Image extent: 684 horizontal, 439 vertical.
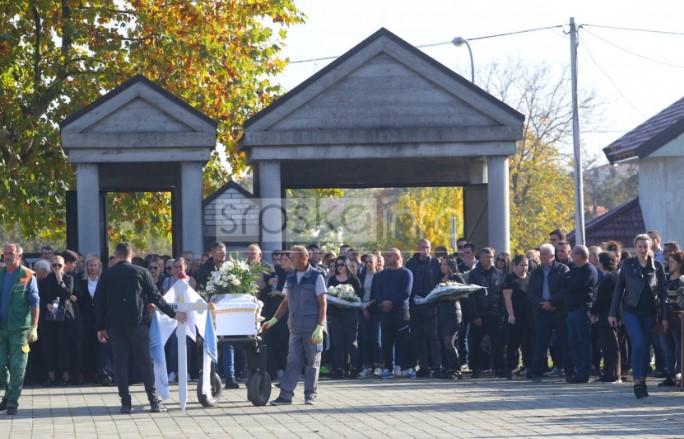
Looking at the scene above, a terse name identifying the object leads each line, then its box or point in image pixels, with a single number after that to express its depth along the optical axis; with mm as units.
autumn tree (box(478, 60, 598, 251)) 69188
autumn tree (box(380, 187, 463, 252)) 65812
